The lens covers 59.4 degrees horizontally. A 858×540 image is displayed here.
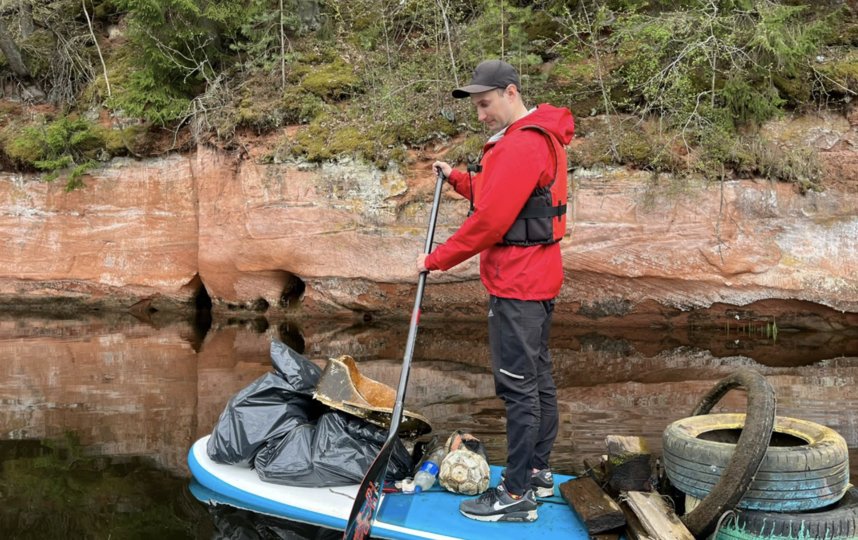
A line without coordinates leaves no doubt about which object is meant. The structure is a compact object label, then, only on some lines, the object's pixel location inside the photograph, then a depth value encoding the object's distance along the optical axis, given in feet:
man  12.19
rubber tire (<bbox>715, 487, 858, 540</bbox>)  10.92
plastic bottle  14.14
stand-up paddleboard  12.28
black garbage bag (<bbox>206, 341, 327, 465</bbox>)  15.06
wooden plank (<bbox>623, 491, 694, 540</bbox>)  11.04
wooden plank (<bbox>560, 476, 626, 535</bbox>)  11.78
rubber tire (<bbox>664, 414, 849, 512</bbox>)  11.14
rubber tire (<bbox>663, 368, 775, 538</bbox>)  10.70
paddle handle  13.84
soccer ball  13.71
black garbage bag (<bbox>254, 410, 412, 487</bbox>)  14.37
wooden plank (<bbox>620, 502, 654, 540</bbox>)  11.32
